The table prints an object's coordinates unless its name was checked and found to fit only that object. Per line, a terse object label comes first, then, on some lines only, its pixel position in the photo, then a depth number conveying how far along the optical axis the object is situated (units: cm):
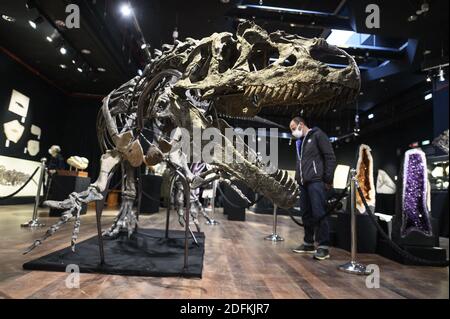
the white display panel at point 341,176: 963
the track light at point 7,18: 643
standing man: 425
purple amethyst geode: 407
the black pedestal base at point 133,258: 280
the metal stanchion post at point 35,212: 552
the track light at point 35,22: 638
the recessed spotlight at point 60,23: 675
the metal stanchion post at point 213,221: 751
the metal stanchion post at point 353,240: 343
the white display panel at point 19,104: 866
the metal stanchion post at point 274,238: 571
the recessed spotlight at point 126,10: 672
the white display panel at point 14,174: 817
